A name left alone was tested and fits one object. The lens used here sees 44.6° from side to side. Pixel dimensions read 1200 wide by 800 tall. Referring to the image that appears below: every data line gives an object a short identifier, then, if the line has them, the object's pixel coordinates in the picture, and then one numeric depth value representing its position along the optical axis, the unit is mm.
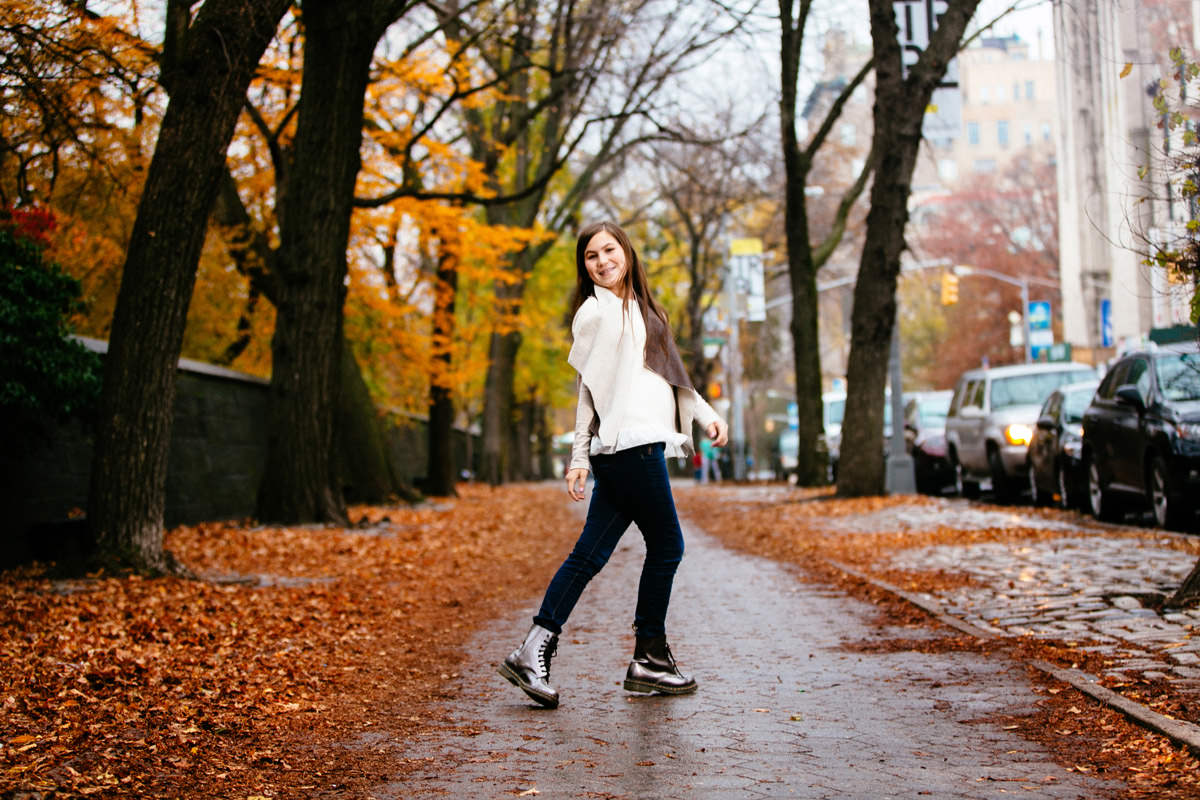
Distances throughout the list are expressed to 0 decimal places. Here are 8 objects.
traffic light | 41375
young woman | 6086
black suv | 12766
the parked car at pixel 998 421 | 20172
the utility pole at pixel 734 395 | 48188
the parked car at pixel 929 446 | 25000
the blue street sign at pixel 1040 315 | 46344
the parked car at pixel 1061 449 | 16672
